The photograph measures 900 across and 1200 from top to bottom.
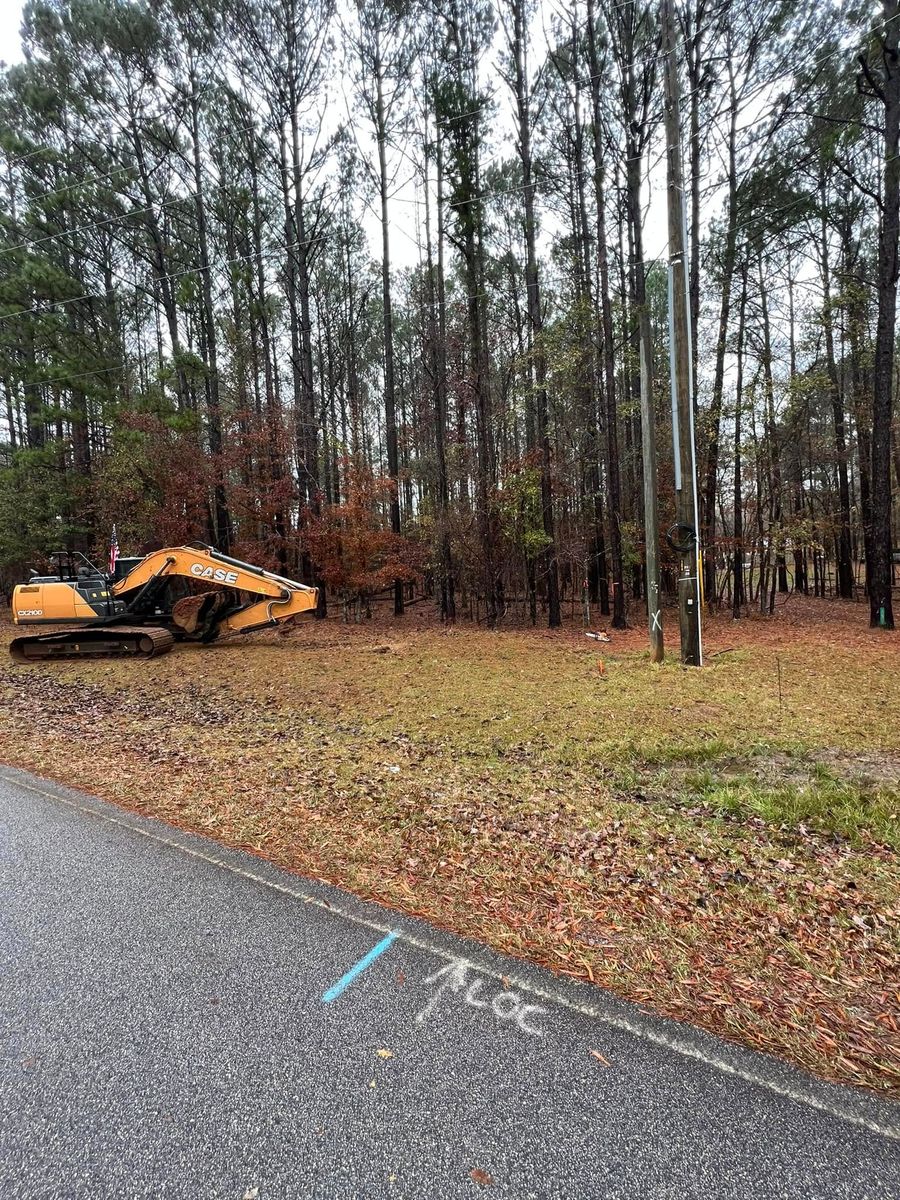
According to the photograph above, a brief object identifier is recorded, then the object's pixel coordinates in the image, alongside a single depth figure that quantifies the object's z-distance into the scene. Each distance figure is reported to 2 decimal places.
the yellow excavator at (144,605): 10.17
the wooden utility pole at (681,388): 7.50
